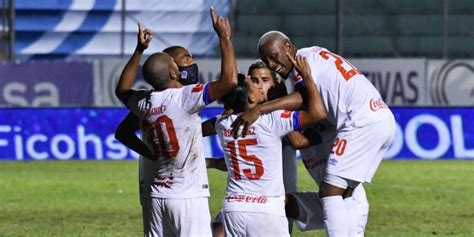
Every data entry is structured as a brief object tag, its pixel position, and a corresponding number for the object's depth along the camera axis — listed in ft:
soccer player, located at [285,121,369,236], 67.62
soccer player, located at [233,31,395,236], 64.90
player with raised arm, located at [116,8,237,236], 57.98
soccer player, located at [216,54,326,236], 57.62
